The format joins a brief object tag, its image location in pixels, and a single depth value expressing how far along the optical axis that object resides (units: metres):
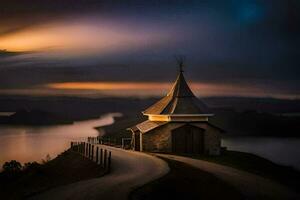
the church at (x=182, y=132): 57.09
